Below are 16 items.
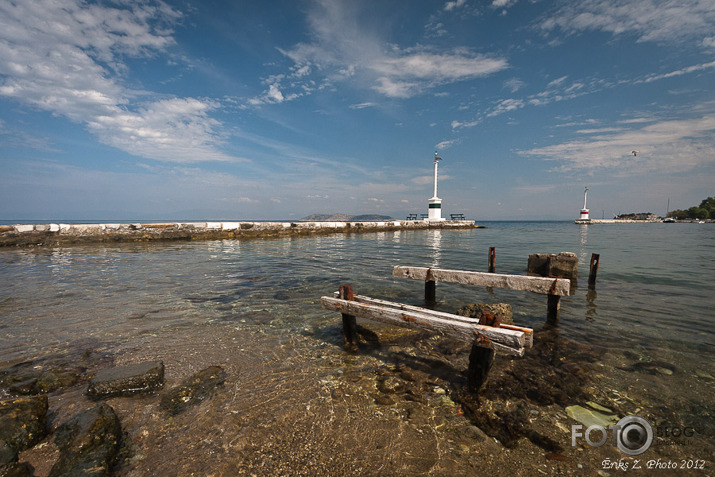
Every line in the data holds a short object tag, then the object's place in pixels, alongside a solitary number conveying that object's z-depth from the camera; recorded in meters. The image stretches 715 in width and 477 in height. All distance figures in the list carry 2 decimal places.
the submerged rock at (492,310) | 5.62
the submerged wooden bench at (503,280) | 5.68
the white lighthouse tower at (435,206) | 49.62
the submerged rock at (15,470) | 2.08
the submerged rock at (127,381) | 3.35
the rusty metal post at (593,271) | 8.94
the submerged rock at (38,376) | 3.41
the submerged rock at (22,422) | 2.45
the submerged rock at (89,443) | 2.24
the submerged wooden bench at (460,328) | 3.07
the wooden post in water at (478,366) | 3.42
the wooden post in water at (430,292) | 7.18
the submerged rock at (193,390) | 3.22
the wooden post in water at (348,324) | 4.71
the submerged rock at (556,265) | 9.63
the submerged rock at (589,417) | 3.03
